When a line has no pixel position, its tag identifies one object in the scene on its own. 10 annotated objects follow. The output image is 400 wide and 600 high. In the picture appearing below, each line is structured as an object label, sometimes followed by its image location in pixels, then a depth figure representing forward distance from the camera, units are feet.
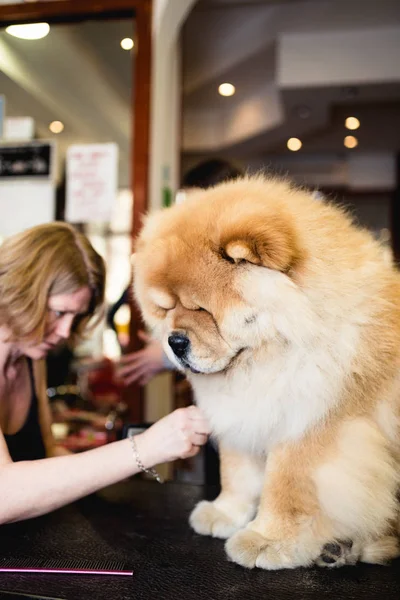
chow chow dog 2.93
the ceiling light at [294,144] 19.25
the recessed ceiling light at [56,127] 8.52
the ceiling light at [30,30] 8.27
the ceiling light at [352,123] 17.28
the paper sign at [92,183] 8.06
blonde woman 3.42
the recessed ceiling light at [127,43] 7.82
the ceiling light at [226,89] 16.55
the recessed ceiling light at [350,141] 19.42
